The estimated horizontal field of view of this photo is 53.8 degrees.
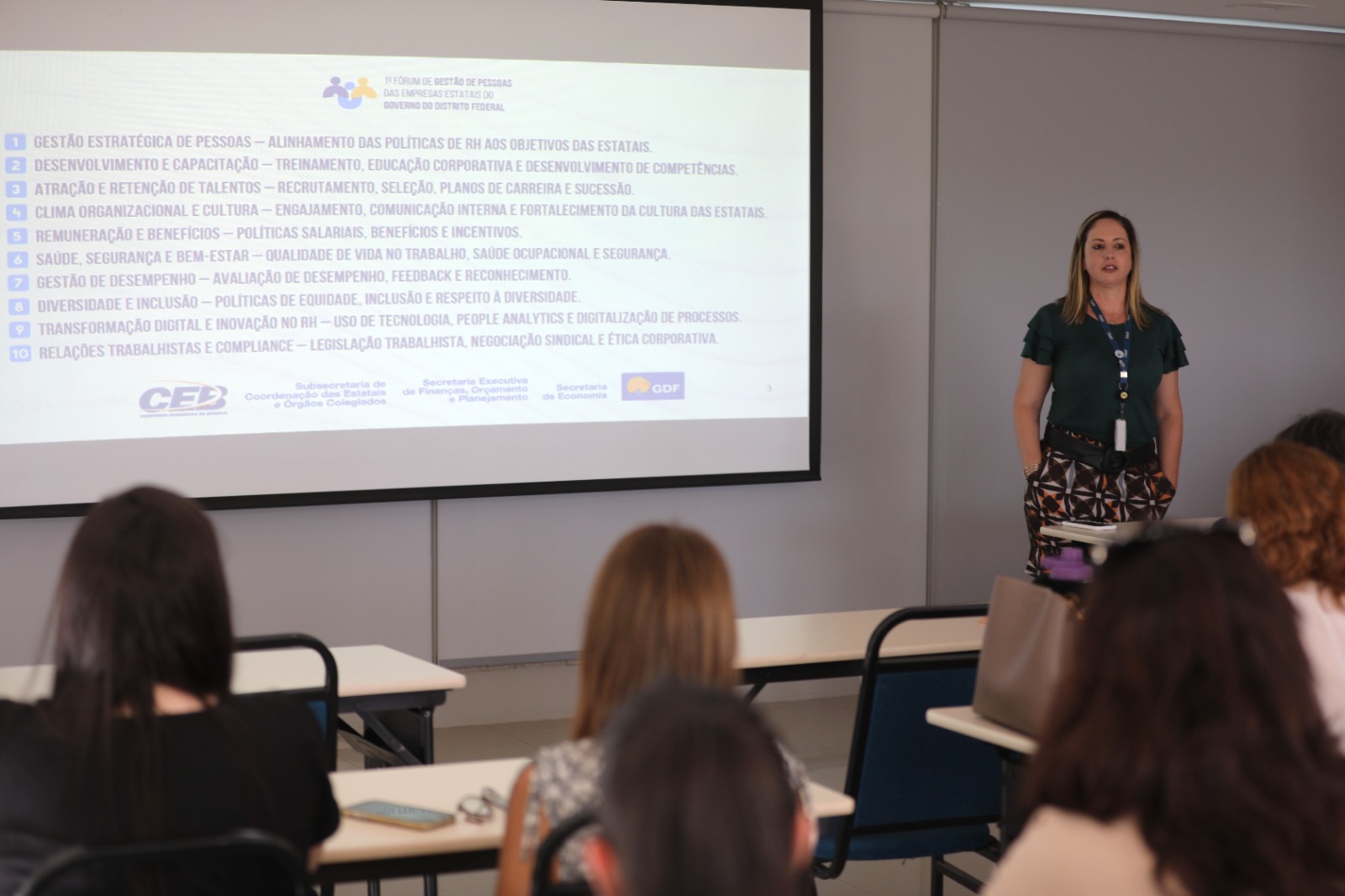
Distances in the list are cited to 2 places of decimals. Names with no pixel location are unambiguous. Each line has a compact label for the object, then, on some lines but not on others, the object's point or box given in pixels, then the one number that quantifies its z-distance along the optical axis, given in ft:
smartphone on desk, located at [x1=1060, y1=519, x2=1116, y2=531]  13.08
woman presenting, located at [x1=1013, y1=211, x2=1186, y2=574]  14.29
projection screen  14.42
